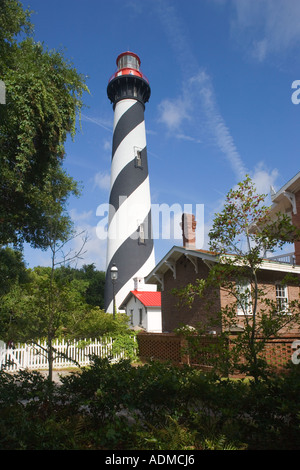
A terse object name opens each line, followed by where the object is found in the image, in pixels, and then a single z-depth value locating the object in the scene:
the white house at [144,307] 23.09
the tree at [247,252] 5.44
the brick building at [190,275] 14.19
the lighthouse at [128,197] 25.56
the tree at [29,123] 9.27
